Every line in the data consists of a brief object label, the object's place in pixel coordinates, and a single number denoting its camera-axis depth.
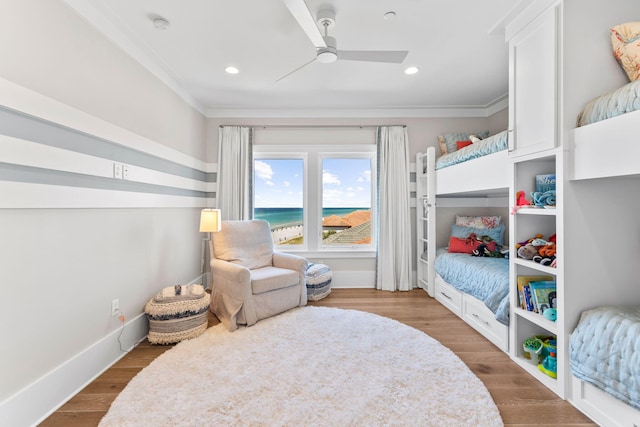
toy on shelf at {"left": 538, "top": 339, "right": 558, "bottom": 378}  1.75
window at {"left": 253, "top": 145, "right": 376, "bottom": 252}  3.96
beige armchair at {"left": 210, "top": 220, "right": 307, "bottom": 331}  2.54
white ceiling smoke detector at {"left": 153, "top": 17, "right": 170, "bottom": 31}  2.03
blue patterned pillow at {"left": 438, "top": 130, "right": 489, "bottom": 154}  3.60
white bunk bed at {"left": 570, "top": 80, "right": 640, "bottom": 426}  1.33
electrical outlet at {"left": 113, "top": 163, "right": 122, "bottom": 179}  2.07
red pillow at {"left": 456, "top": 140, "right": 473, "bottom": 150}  3.43
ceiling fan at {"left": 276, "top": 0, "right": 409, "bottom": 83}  1.58
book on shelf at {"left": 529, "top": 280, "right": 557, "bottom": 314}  1.87
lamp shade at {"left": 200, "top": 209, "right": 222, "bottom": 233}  2.87
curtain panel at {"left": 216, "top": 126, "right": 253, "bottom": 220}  3.76
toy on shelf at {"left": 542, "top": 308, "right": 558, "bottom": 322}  1.75
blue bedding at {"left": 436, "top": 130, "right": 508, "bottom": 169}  2.29
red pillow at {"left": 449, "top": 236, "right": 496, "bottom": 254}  3.21
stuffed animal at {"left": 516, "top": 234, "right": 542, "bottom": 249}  2.00
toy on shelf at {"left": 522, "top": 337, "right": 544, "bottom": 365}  1.90
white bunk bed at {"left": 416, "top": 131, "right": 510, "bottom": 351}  2.31
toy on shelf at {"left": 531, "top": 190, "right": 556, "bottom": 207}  1.79
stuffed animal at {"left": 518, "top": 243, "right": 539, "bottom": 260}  1.89
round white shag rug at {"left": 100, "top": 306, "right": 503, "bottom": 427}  1.46
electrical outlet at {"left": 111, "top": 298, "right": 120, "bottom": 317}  2.07
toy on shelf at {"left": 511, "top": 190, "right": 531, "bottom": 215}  1.99
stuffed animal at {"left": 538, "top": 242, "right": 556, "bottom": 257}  1.80
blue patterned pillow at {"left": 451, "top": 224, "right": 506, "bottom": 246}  3.35
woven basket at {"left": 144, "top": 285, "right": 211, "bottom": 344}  2.26
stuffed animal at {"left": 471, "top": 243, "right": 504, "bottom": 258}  3.09
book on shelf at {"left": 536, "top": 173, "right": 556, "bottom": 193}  1.90
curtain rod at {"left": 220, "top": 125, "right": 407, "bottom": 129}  3.84
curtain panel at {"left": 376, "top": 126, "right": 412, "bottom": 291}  3.75
